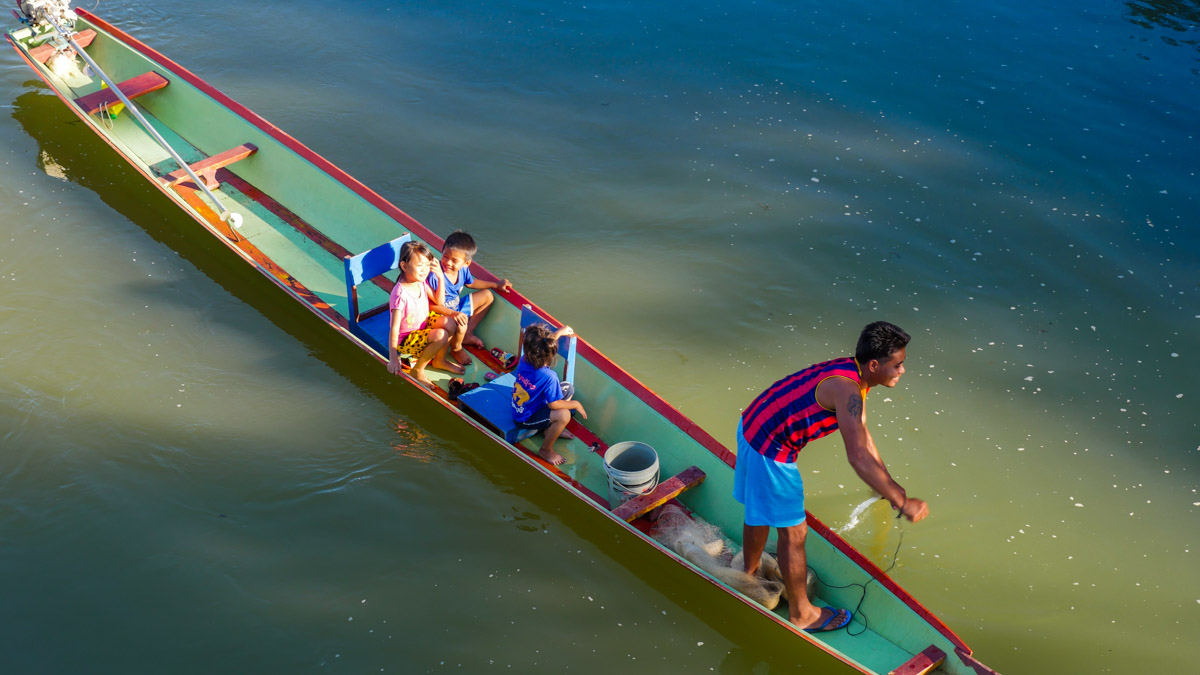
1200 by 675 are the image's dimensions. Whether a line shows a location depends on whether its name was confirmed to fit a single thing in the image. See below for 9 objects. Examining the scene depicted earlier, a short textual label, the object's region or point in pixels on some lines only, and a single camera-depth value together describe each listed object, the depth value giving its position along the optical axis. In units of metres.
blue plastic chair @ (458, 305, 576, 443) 6.07
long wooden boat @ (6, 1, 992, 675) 5.07
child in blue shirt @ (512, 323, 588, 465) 5.79
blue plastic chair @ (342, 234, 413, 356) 6.54
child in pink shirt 6.30
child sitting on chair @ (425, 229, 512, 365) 6.46
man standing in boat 4.35
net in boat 5.18
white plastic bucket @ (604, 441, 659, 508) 5.55
